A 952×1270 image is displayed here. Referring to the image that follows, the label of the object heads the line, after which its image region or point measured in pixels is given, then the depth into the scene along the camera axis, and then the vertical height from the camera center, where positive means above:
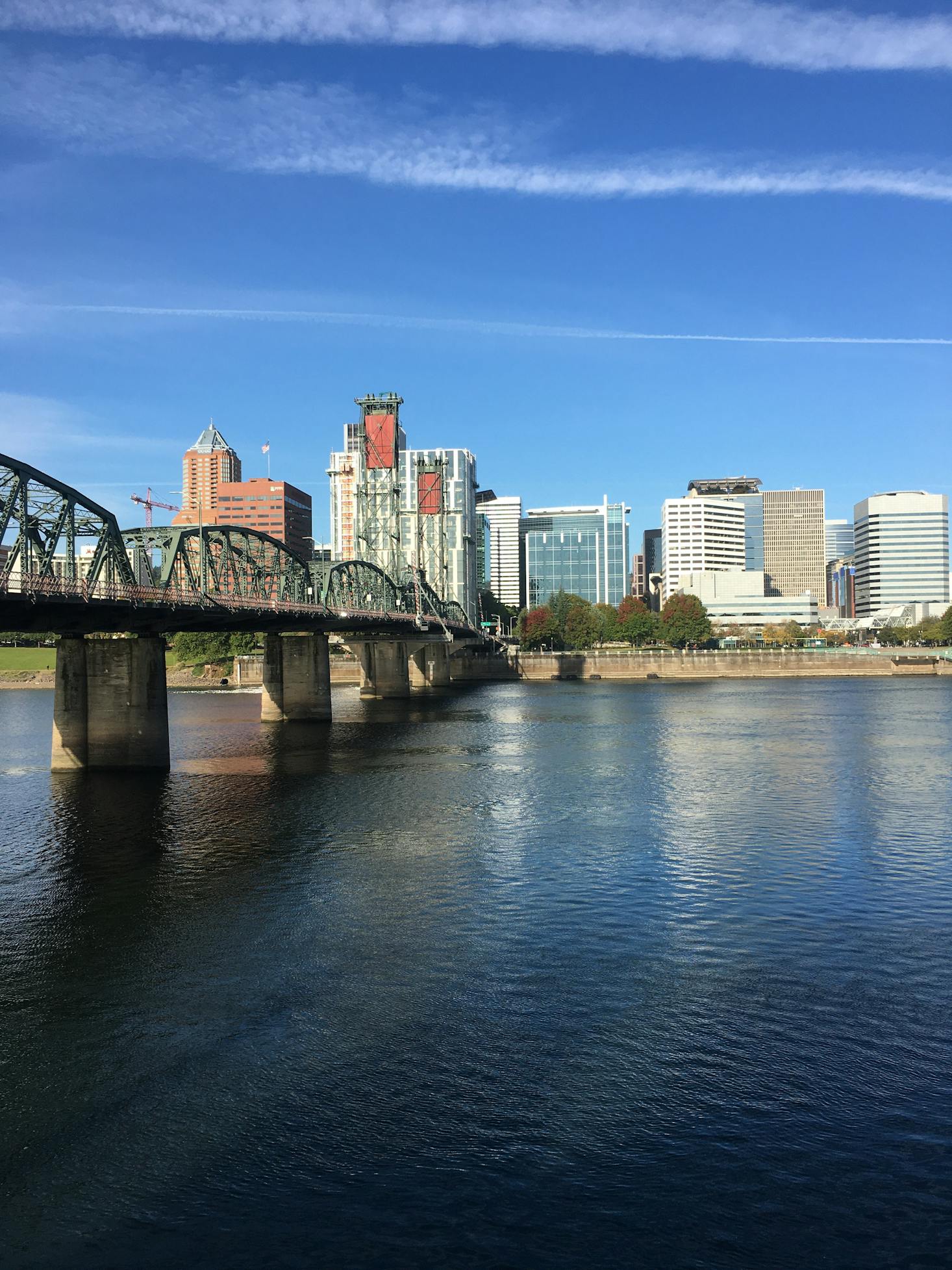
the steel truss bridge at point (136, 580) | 54.94 +4.75
